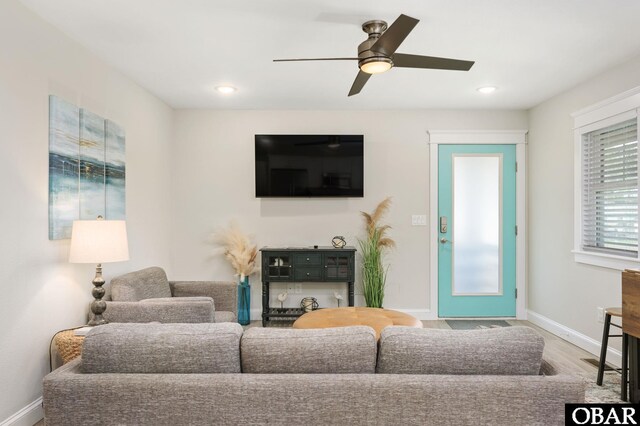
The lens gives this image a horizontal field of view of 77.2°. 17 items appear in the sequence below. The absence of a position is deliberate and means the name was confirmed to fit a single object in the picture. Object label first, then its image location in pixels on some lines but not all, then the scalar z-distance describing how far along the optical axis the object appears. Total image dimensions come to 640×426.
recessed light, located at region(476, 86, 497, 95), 3.91
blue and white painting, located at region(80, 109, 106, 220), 2.90
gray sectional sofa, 1.42
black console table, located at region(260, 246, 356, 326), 4.44
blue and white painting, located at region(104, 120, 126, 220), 3.23
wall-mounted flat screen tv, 4.65
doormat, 4.47
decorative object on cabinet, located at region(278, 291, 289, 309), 4.61
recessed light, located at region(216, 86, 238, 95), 3.90
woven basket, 2.41
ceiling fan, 2.27
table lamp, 2.50
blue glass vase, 4.59
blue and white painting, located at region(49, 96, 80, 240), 2.58
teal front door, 4.79
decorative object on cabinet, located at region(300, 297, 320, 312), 4.60
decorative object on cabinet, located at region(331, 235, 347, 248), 4.62
